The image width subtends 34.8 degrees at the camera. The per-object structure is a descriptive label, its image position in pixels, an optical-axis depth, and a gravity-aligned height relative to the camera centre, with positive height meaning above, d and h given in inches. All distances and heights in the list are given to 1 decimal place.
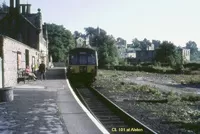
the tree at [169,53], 3299.7 +76.4
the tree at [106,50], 3363.7 +117.3
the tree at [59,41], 3602.4 +234.5
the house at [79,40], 5906.5 +387.5
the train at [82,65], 1095.6 -14.3
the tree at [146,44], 7409.5 +395.7
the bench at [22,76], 948.2 -45.5
